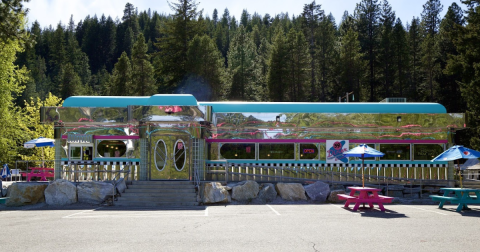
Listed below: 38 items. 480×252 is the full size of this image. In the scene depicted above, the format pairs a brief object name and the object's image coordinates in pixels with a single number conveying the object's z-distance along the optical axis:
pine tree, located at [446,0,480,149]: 36.38
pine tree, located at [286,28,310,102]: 53.56
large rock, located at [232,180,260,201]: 18.72
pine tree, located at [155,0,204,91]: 53.78
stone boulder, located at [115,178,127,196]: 18.69
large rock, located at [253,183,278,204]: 18.84
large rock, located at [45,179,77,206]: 18.42
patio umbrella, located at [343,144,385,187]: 17.02
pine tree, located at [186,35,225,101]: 49.69
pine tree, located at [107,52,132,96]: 59.23
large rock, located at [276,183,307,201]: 19.00
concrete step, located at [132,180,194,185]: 19.25
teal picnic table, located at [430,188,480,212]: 15.86
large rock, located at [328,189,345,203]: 18.92
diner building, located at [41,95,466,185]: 20.83
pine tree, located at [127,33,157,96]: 56.62
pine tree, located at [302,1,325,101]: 62.56
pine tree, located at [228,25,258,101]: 60.88
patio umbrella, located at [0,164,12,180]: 24.27
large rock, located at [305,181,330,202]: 18.92
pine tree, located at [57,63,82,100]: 72.19
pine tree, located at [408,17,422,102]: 56.06
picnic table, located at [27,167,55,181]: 24.40
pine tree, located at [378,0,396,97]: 54.28
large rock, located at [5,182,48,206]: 18.42
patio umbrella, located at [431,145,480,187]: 16.03
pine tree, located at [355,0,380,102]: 57.31
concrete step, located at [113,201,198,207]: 18.00
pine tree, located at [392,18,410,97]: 54.66
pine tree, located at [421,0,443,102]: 50.21
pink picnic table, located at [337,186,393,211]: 16.02
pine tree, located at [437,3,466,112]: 47.28
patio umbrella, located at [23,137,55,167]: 25.84
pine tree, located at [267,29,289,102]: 52.72
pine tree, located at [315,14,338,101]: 61.12
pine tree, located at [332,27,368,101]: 52.19
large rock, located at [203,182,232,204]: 18.20
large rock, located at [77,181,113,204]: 18.39
